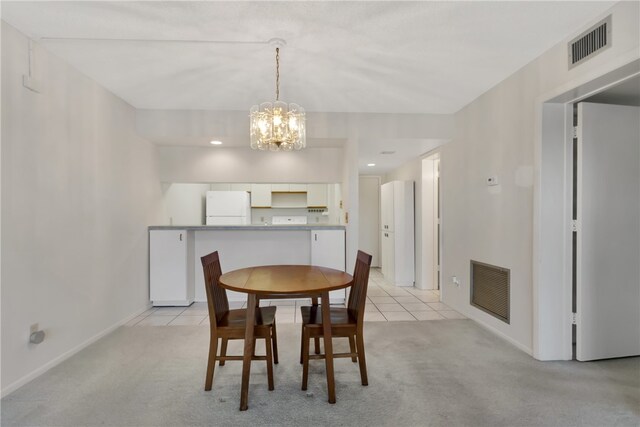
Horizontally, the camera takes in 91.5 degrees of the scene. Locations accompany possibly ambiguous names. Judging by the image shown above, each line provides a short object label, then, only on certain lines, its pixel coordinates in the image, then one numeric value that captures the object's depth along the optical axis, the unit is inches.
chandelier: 93.0
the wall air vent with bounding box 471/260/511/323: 113.8
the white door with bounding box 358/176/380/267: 270.1
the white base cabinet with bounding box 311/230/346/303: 155.3
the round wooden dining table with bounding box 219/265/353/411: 73.9
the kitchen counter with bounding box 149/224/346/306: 152.2
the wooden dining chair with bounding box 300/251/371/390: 80.4
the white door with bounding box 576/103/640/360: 95.3
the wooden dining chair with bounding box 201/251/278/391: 79.2
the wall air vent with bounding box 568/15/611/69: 75.9
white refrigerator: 225.3
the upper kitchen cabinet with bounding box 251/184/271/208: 242.4
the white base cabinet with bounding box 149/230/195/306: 151.9
